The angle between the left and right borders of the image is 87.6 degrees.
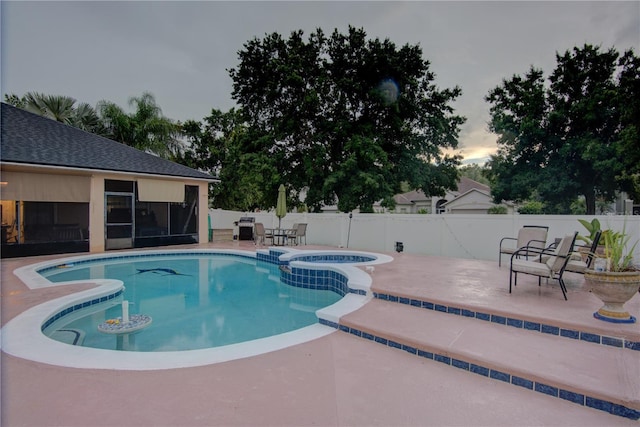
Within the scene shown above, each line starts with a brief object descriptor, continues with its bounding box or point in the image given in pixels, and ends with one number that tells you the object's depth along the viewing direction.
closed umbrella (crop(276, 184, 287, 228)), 12.97
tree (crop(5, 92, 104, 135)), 17.50
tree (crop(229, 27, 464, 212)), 15.25
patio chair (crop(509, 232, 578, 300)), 4.60
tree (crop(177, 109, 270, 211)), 21.72
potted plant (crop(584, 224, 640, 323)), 3.38
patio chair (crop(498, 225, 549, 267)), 6.91
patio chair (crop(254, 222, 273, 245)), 13.12
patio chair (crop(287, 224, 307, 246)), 13.05
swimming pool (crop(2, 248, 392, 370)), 3.12
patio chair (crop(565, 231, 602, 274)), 4.49
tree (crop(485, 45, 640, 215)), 15.82
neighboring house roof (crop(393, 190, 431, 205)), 32.31
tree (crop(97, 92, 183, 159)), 19.03
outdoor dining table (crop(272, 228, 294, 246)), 12.89
